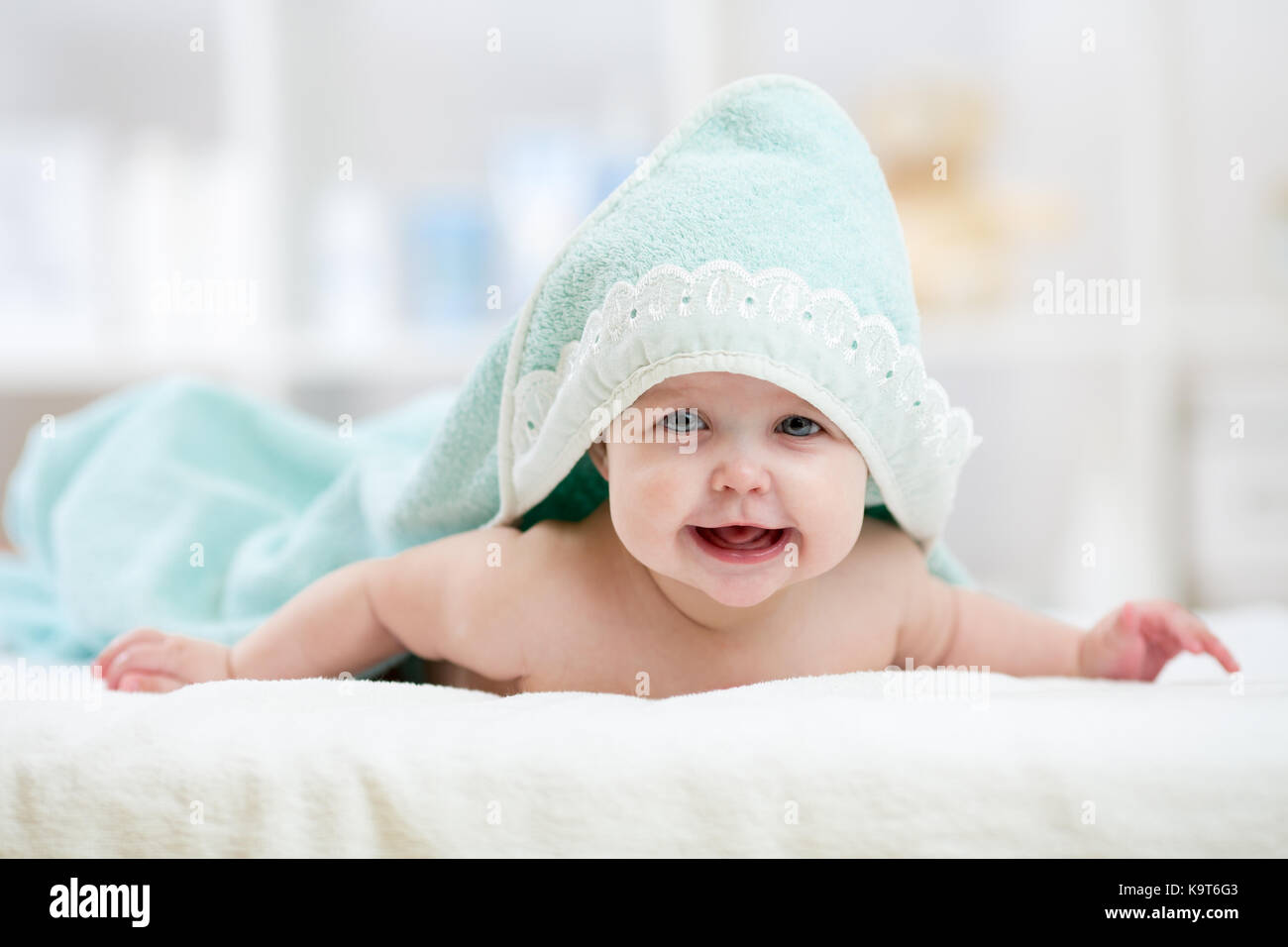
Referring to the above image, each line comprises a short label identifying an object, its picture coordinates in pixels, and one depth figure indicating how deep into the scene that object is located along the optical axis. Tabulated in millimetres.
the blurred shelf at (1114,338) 2156
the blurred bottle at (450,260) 2254
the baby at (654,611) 750
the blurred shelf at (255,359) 2180
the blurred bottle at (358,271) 2266
